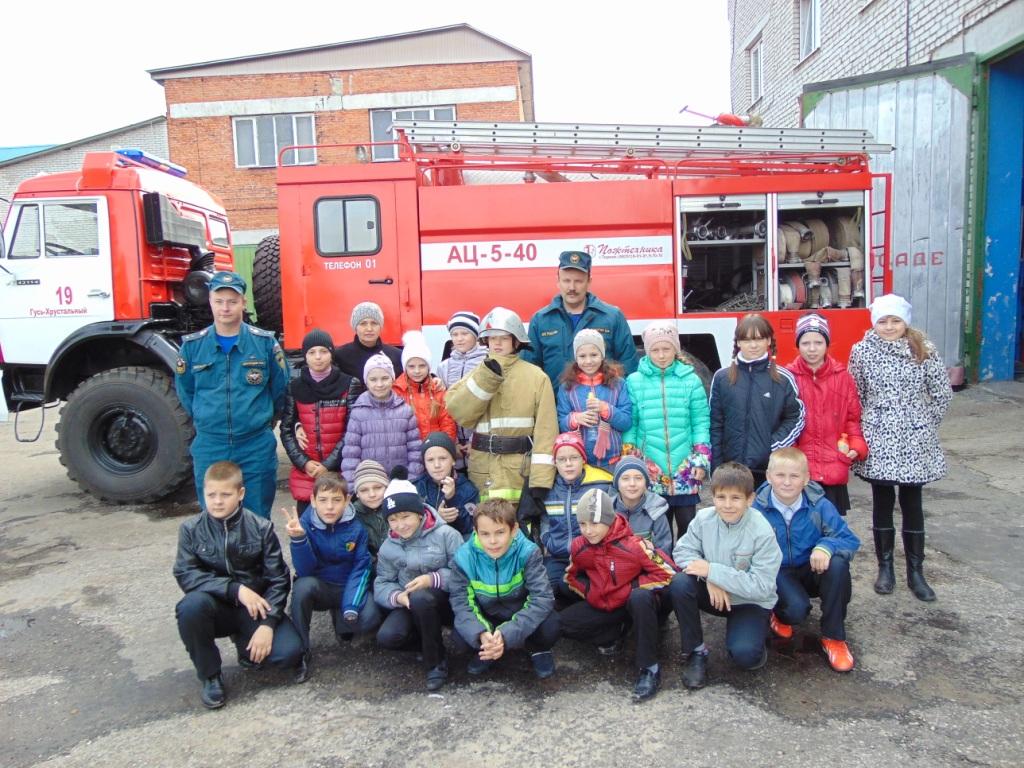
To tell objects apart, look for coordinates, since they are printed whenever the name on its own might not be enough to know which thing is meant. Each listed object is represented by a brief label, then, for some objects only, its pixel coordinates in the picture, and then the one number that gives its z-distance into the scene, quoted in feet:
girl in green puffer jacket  12.26
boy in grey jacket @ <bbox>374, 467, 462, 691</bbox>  10.21
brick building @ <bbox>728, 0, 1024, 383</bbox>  27.48
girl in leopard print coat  12.34
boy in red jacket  10.18
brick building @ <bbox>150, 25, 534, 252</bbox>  57.82
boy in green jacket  10.13
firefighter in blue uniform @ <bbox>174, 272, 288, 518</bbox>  13.05
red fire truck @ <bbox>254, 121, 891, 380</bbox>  19.75
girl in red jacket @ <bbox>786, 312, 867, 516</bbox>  12.36
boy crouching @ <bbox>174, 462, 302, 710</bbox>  9.97
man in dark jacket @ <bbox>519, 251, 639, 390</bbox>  13.98
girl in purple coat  12.60
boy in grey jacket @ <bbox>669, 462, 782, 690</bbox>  9.93
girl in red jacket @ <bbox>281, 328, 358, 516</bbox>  13.47
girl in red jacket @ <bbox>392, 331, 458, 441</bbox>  13.43
